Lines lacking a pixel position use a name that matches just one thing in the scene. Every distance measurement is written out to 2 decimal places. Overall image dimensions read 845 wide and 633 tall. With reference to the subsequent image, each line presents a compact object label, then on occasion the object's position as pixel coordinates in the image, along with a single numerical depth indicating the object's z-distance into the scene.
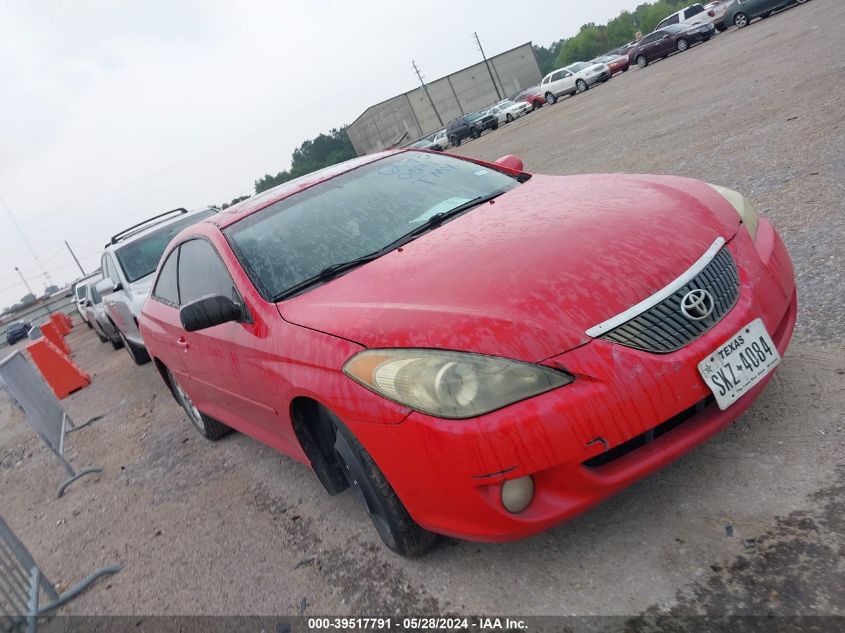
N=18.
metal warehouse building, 76.94
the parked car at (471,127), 35.19
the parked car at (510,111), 35.72
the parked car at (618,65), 34.75
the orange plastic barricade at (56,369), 10.27
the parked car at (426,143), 38.52
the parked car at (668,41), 28.61
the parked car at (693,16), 29.17
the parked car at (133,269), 7.88
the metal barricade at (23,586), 3.27
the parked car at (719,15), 28.78
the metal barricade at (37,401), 5.39
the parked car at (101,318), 11.91
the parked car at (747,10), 25.89
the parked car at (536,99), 35.97
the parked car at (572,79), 32.34
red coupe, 2.12
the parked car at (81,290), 15.03
